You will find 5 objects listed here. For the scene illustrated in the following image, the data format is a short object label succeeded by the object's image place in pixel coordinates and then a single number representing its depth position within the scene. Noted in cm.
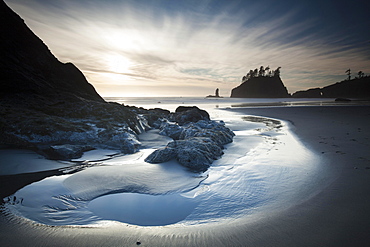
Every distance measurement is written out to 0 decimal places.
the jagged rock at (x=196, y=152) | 375
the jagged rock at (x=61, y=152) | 382
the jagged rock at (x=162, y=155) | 393
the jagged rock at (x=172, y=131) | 677
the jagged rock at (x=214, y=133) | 541
